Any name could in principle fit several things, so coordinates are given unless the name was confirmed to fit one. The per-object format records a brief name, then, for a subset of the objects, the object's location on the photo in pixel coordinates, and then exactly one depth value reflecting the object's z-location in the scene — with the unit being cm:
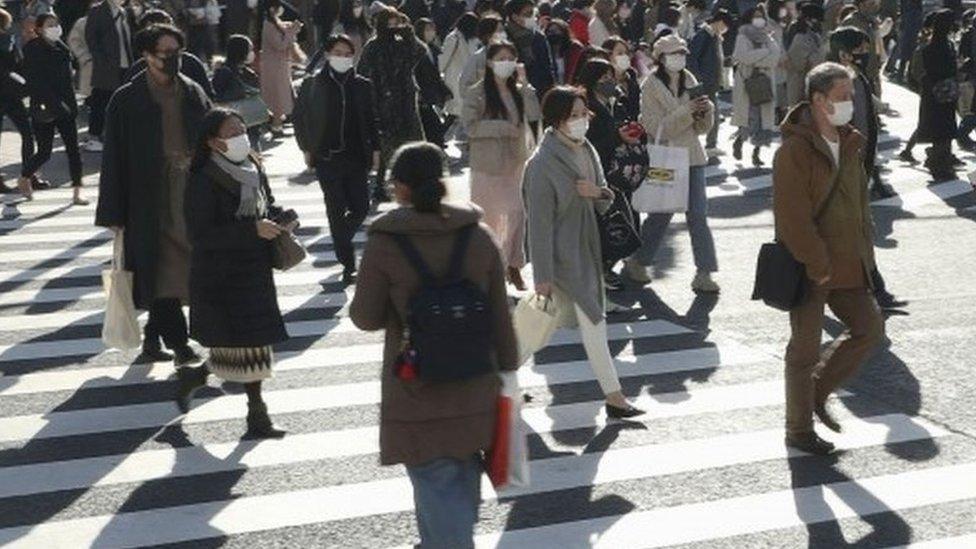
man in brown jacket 1485
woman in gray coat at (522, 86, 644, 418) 1614
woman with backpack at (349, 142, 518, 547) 1041
